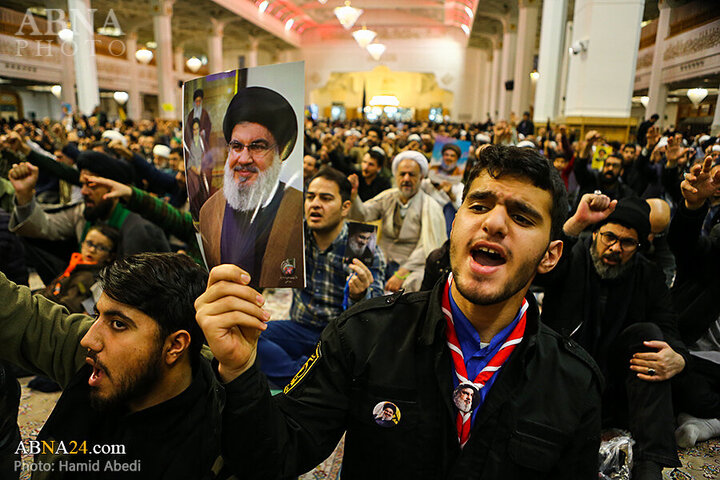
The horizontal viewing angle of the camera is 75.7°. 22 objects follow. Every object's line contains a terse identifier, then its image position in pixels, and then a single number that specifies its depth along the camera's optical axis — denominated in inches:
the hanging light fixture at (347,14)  652.7
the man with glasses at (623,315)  87.2
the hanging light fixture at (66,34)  480.4
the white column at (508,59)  703.0
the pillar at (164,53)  654.5
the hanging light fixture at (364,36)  775.7
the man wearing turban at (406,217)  152.5
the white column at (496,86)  845.0
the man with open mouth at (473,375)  44.4
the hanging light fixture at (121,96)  654.5
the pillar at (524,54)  520.7
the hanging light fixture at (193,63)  784.3
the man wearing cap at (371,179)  213.3
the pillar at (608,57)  299.3
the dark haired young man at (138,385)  49.6
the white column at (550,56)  404.8
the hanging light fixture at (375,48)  866.9
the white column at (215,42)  830.5
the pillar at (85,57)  504.4
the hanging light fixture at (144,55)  640.4
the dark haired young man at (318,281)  105.8
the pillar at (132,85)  928.3
